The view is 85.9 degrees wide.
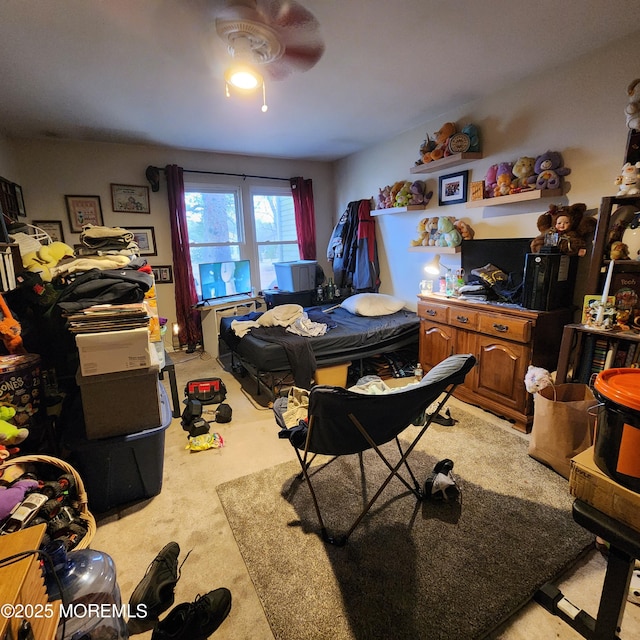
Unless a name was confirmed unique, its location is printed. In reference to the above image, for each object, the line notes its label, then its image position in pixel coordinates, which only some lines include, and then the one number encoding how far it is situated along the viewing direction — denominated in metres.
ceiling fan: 1.65
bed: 2.78
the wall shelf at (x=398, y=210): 3.71
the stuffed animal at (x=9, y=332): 1.89
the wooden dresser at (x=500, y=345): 2.40
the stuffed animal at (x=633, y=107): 1.90
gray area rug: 1.27
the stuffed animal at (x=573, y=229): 2.35
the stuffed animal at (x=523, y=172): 2.62
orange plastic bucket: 0.84
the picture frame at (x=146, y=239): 4.19
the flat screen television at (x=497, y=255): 2.79
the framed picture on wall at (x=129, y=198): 4.01
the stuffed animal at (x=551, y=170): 2.47
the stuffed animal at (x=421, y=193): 3.66
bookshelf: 1.95
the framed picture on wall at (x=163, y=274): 4.36
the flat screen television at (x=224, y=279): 4.38
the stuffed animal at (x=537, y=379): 2.18
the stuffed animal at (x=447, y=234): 3.25
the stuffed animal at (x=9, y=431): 1.54
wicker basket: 1.51
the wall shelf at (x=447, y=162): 2.98
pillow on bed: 3.76
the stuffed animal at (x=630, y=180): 1.91
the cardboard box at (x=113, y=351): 1.66
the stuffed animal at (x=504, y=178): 2.75
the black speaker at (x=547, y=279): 2.33
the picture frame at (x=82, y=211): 3.83
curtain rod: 4.17
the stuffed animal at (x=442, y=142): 3.12
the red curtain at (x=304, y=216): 5.00
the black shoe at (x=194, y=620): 1.17
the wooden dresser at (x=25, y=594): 0.72
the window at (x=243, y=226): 4.57
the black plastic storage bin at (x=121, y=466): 1.74
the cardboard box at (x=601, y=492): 0.88
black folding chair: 1.32
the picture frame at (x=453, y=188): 3.25
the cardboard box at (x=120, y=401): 1.72
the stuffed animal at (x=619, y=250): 2.00
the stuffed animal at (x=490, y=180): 2.87
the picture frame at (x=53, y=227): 3.73
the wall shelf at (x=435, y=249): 3.28
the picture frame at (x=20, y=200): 3.39
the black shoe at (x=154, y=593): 1.27
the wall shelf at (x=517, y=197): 2.50
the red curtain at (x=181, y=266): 4.19
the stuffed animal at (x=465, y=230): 3.21
